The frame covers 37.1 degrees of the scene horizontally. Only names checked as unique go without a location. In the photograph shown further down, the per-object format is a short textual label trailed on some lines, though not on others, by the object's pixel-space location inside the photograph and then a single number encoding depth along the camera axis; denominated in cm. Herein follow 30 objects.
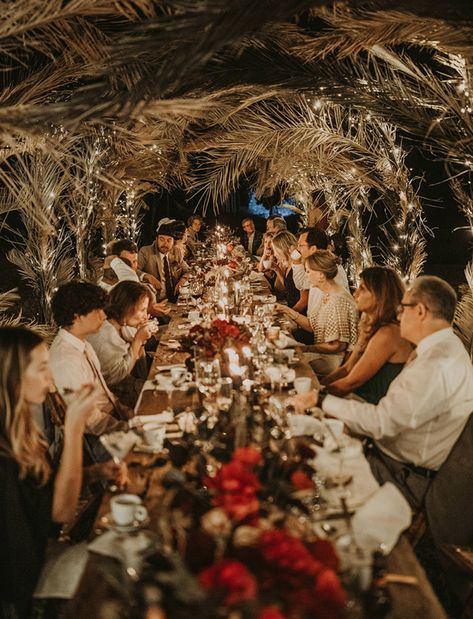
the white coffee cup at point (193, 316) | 660
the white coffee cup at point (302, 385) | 362
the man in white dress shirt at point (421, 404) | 318
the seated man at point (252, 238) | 1403
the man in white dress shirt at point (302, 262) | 631
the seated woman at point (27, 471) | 238
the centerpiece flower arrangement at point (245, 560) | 135
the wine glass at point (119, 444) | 281
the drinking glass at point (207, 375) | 374
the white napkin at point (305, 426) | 304
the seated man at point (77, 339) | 363
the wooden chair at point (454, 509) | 282
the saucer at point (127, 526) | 217
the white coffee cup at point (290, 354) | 464
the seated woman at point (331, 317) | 548
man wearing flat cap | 915
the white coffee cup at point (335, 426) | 301
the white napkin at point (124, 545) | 173
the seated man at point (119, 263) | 702
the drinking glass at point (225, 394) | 325
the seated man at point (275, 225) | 1132
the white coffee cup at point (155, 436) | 300
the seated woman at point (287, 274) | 752
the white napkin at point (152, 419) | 331
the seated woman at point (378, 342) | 420
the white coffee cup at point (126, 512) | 217
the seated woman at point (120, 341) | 477
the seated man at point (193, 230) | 1374
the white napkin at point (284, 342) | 476
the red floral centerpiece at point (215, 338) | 424
